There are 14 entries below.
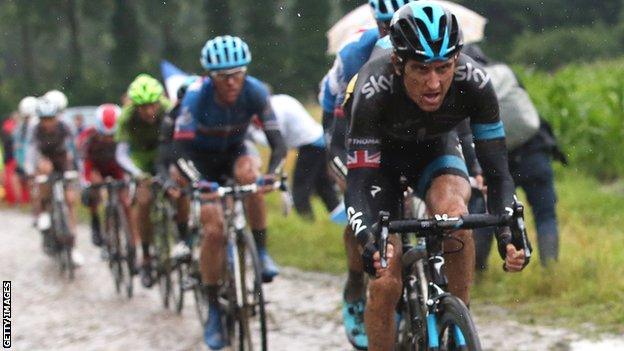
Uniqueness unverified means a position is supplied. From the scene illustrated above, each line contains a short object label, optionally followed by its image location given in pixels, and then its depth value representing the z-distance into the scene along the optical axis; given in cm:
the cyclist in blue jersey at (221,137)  720
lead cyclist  435
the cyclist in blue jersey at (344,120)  588
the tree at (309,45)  5072
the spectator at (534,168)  802
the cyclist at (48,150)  1238
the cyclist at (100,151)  1197
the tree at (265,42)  5072
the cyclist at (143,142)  942
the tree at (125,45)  5431
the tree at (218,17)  5488
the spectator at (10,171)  2267
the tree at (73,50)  5309
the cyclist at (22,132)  1648
